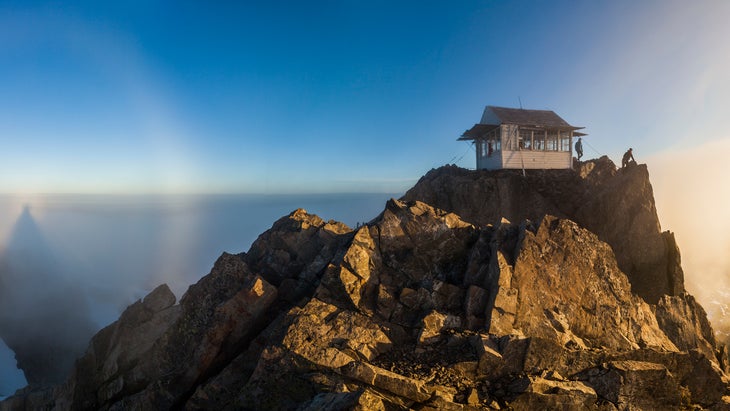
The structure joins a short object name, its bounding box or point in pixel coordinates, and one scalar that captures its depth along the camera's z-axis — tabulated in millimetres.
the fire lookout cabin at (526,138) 38281
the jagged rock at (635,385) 10406
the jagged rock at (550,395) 9656
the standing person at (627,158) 34459
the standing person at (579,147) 42094
